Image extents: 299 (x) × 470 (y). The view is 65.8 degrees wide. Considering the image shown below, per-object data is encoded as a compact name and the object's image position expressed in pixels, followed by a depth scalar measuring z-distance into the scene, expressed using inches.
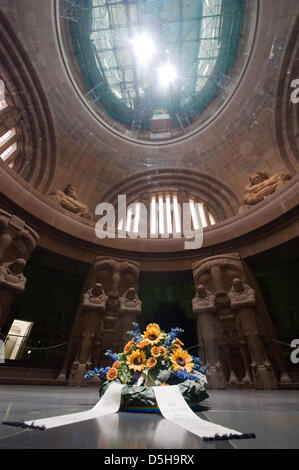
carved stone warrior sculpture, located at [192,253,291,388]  251.3
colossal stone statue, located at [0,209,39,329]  245.4
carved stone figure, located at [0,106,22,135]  436.1
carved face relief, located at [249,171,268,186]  478.6
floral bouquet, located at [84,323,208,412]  96.9
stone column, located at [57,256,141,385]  267.9
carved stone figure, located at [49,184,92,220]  430.0
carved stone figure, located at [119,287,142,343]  289.6
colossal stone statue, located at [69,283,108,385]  250.6
